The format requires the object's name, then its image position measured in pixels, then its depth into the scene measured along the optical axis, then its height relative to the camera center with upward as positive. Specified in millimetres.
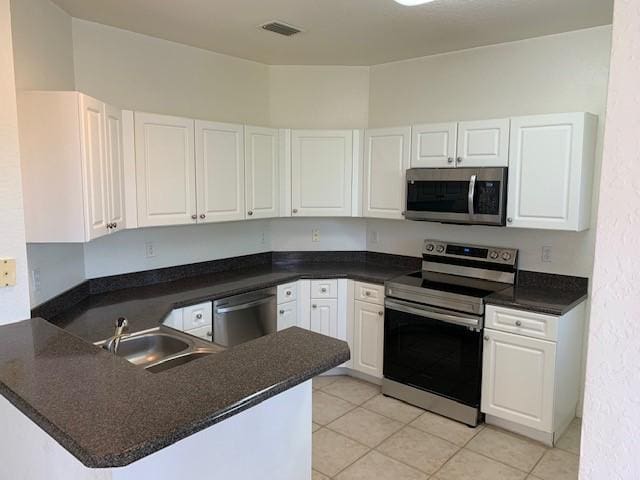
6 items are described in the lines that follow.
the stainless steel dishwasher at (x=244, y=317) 3242 -928
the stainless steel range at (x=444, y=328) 3104 -956
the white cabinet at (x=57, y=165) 2145 +97
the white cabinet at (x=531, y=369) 2826 -1113
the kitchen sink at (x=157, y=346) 2119 -774
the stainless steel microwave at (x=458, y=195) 3070 -43
